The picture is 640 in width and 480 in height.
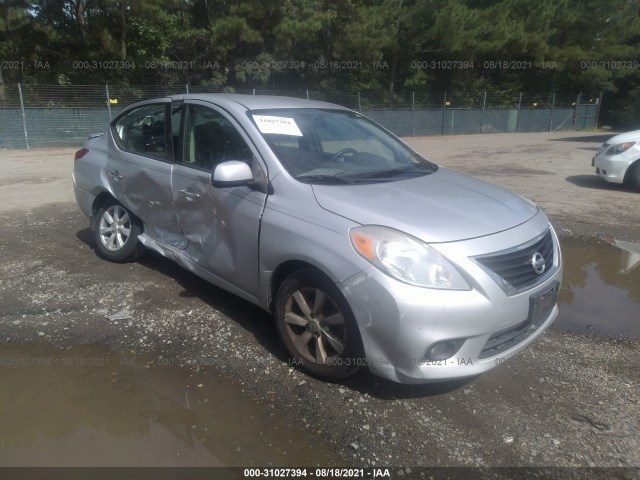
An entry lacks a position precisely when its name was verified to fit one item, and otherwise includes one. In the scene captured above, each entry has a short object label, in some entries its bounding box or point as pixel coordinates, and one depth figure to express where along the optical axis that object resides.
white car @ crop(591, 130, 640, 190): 8.66
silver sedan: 2.63
